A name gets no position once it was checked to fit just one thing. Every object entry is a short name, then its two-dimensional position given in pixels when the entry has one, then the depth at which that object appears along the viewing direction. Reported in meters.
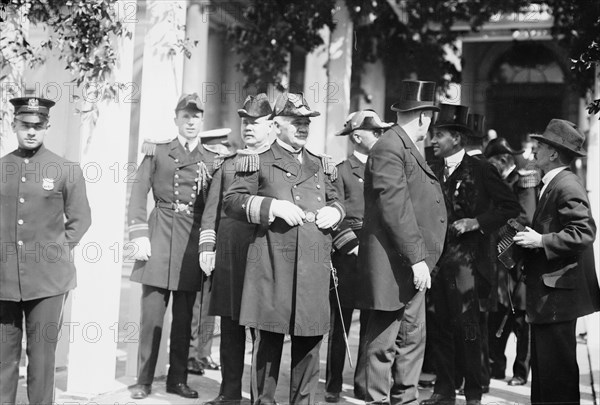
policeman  5.55
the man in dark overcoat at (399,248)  5.51
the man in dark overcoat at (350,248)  6.74
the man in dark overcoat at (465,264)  6.50
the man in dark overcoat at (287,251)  5.50
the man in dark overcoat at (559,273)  5.50
